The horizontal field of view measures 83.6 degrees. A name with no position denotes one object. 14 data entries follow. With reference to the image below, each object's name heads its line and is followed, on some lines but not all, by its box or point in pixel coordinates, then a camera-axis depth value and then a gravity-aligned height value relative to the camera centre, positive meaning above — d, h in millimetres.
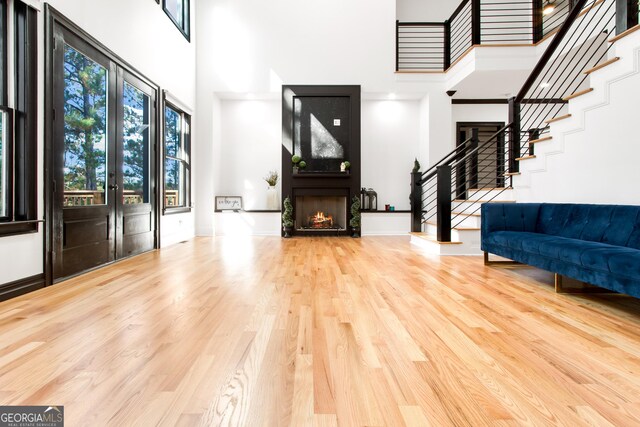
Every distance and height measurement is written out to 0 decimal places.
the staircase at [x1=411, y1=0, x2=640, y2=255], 3544 +620
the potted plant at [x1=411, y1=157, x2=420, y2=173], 7053 +852
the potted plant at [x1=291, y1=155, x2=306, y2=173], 6811 +922
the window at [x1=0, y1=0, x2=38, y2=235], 2707 +655
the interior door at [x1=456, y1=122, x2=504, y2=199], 7717 +1366
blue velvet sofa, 2270 -257
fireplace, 7250 -57
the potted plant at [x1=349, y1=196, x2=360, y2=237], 6883 -131
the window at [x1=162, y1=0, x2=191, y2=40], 5695 +3359
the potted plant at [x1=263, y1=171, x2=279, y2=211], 7205 +308
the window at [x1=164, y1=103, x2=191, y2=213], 5875 +863
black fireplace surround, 6938 +1353
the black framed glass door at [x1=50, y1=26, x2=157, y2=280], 3234 +545
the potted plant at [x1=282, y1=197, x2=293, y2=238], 6867 -169
